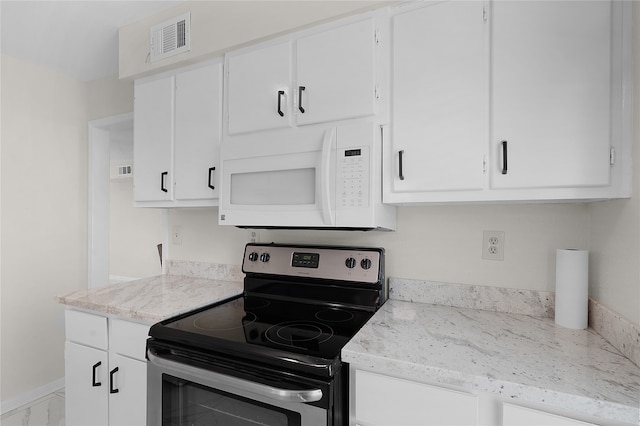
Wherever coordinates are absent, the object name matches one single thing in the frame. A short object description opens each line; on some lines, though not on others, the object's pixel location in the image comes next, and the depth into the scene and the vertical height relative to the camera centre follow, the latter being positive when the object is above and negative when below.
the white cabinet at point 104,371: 1.48 -0.76
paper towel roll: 1.22 -0.28
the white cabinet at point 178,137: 1.76 +0.40
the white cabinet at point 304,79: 1.39 +0.59
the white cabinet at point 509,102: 1.07 +0.39
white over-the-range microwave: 1.36 +0.14
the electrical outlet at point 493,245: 1.46 -0.15
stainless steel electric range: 1.03 -0.47
